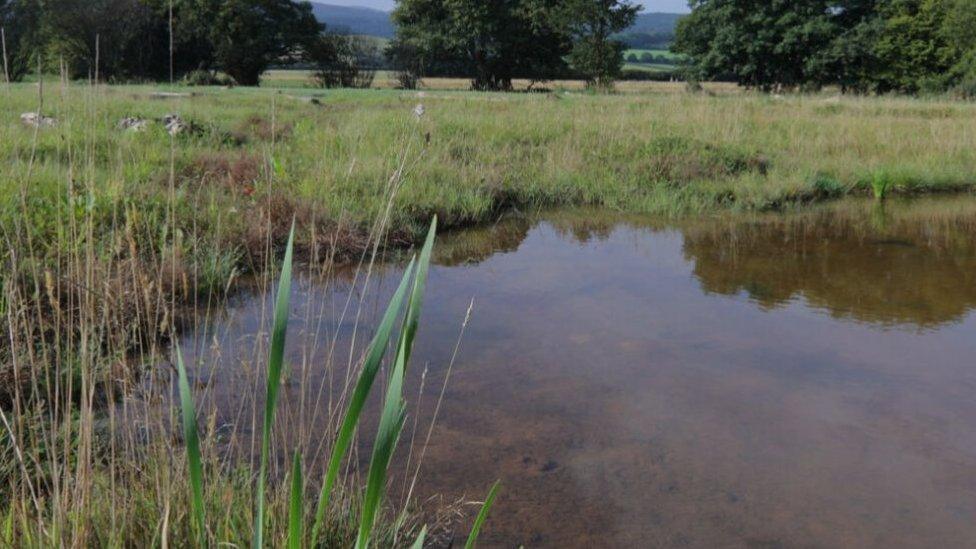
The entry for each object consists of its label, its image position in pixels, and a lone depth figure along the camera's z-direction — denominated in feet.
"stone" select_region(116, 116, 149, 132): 29.77
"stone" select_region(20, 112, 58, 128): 30.01
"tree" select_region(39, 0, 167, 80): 93.56
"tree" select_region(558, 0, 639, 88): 98.12
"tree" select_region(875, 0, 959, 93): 112.88
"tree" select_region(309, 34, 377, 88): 93.76
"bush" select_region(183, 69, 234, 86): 81.35
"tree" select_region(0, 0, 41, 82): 99.71
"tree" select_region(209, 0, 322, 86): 99.66
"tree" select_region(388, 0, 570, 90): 111.24
